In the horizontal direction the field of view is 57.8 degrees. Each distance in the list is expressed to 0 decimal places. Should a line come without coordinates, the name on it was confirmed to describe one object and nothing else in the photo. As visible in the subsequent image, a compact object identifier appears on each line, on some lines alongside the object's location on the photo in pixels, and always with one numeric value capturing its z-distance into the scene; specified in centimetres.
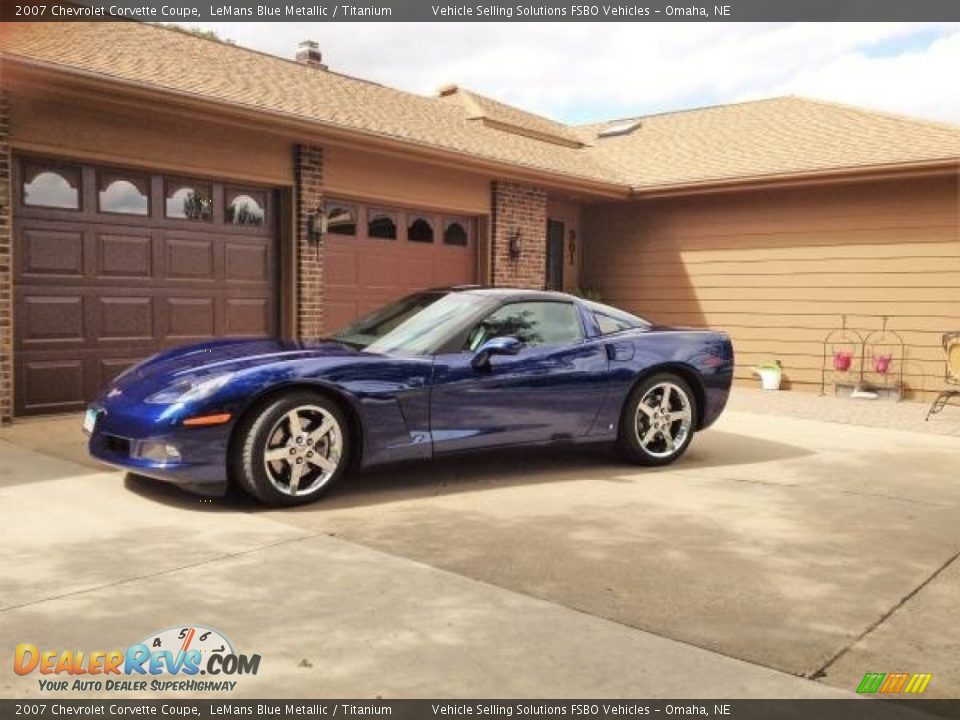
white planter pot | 1248
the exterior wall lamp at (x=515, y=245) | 1230
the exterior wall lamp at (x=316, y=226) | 961
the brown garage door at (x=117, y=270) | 767
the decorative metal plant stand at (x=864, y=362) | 1161
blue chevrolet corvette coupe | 457
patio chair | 902
